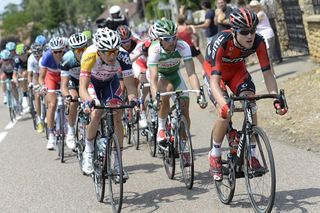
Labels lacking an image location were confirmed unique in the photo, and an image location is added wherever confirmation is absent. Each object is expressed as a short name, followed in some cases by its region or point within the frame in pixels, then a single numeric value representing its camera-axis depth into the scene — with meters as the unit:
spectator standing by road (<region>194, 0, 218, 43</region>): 17.88
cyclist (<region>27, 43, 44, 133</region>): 12.32
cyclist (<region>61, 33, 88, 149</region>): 8.60
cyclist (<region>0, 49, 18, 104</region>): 16.35
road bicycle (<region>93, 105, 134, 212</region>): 6.30
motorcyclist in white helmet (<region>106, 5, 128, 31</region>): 13.89
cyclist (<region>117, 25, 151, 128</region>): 10.26
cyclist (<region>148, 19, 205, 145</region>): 7.42
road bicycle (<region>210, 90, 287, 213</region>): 5.46
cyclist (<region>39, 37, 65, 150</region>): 10.40
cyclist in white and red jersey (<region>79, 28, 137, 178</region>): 6.70
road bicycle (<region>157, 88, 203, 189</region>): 7.11
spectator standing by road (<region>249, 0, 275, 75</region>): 14.20
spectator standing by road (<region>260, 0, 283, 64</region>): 16.36
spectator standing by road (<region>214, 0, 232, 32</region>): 15.34
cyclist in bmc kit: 5.71
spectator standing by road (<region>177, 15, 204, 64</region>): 16.77
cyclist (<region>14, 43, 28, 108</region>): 14.96
